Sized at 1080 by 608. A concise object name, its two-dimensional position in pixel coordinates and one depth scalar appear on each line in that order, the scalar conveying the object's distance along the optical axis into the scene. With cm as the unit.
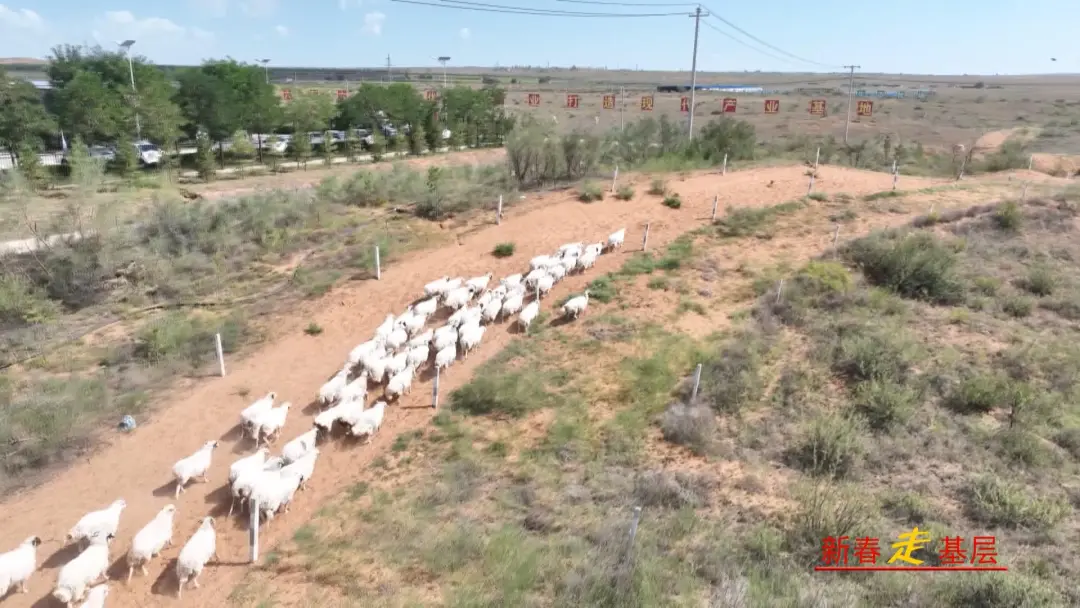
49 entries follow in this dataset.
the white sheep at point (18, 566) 666
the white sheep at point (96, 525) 725
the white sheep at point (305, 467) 835
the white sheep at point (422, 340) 1195
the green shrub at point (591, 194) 2223
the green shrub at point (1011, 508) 720
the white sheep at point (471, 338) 1215
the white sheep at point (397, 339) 1195
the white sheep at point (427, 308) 1349
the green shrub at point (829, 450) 846
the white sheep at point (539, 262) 1579
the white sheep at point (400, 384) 1066
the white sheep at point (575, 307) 1359
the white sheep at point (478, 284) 1483
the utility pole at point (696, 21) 3034
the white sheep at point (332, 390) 1040
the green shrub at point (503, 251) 1767
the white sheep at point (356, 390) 1024
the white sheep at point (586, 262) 1636
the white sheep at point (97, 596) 639
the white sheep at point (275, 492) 777
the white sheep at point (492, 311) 1330
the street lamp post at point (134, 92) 3294
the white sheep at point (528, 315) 1334
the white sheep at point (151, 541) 708
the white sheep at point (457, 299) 1400
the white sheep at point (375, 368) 1099
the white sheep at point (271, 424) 961
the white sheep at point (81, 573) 653
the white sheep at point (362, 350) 1136
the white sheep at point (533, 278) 1488
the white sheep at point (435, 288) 1452
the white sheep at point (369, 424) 966
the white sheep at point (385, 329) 1220
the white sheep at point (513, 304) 1371
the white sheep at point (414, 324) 1276
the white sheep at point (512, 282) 1470
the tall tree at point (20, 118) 2939
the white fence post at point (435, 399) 1060
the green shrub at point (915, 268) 1444
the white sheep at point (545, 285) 1460
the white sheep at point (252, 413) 962
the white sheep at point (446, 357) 1139
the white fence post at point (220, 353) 1145
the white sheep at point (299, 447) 882
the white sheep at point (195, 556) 690
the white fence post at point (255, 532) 723
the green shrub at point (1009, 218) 1867
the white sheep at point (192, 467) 848
